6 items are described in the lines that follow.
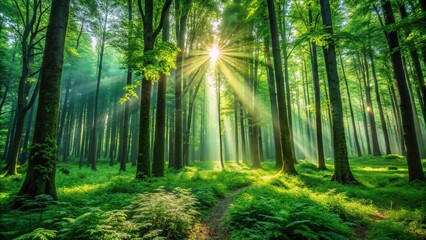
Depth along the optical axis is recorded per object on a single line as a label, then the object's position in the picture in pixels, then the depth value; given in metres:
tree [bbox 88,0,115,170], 19.68
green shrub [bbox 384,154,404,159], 19.41
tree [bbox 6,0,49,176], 13.22
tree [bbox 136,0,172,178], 9.51
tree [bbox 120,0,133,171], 17.03
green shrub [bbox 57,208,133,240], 3.35
